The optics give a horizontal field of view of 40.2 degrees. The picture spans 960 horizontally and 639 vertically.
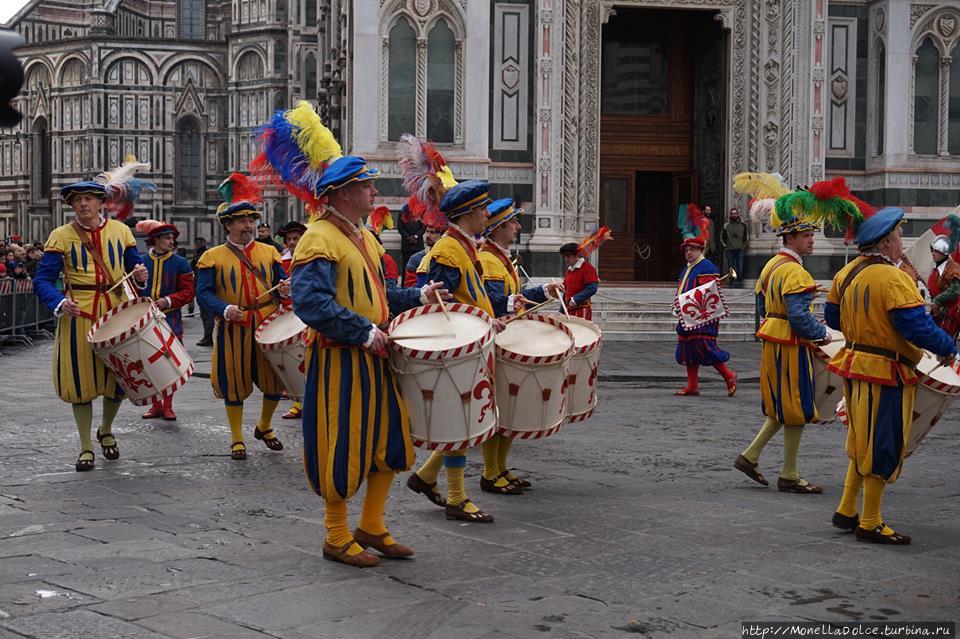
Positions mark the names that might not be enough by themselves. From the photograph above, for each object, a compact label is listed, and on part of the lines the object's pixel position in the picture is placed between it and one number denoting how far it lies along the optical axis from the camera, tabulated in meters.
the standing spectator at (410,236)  20.22
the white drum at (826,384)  8.20
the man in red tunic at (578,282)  14.08
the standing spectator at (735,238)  22.50
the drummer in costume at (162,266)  11.70
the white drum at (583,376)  7.79
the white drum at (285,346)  9.18
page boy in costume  13.78
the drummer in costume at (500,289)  8.00
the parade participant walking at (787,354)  7.97
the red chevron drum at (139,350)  8.55
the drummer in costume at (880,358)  6.47
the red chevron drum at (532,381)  7.34
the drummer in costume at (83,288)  8.77
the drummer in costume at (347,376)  5.85
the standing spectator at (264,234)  16.51
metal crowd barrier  20.81
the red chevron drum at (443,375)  6.08
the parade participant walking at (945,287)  13.72
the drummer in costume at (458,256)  7.34
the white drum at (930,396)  6.72
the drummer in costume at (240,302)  9.43
